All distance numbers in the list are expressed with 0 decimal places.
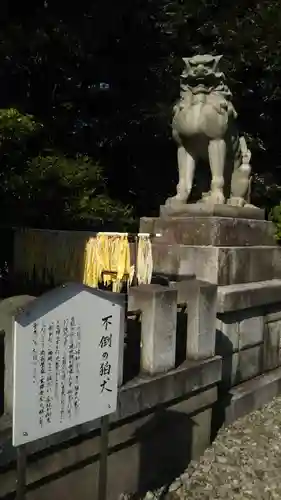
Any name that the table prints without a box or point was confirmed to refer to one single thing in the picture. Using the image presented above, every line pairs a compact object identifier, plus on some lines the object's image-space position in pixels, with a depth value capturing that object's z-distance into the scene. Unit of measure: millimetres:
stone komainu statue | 6086
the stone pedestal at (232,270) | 5535
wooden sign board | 2301
